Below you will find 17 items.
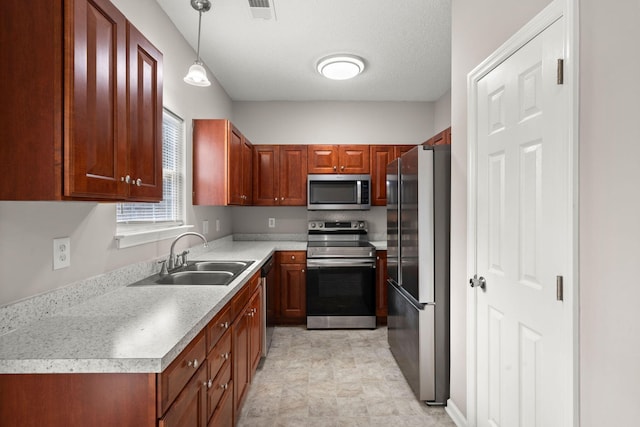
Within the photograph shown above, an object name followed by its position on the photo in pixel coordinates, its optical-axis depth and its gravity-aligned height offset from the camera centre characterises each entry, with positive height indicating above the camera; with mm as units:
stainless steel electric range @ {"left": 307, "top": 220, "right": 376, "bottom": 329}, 3602 -800
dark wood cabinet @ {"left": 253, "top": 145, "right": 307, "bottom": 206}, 4082 +464
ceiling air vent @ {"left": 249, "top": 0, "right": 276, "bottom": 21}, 2184 +1354
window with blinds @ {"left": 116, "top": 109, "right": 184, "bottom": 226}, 2302 +241
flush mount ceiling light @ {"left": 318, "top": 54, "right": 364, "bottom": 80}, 3037 +1352
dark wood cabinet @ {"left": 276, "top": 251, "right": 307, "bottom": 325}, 3699 -791
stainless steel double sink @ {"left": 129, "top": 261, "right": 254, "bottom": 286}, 2068 -410
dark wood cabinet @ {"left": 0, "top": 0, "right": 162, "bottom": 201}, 974 +333
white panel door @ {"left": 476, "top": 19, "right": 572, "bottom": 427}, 1214 -97
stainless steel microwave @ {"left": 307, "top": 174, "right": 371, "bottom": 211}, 3986 +240
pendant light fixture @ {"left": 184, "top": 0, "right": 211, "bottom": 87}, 2016 +822
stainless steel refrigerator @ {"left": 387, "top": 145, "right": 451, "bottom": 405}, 2180 -364
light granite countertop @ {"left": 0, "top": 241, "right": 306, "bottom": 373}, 952 -405
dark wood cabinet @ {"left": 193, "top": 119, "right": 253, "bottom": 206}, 2916 +436
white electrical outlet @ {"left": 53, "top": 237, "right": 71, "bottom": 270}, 1382 -167
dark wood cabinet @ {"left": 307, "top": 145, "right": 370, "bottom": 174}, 4082 +655
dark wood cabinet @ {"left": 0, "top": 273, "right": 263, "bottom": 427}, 959 -546
